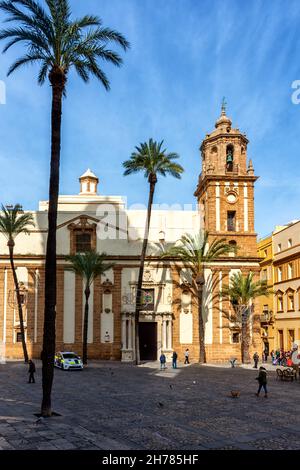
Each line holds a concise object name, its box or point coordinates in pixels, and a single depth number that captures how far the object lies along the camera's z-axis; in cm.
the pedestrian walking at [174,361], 3827
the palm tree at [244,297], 4372
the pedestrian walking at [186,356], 4225
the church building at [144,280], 4469
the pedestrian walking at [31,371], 2694
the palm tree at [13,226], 4047
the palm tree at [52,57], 1630
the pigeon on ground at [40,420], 1513
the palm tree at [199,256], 4275
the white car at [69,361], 3588
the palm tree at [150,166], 3975
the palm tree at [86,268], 4078
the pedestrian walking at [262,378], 2173
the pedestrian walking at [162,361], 3656
